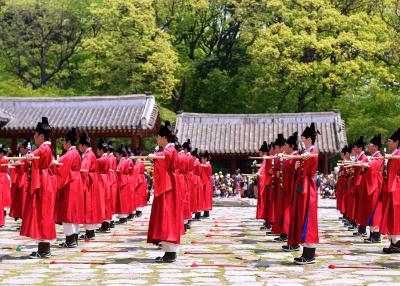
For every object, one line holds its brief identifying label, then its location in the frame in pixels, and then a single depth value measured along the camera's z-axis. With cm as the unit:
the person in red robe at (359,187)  1330
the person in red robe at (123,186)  1563
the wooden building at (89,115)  3378
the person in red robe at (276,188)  1189
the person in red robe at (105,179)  1377
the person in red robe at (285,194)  1115
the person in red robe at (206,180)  1831
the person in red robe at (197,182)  1728
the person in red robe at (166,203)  951
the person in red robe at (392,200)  1057
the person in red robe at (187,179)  1277
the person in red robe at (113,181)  1469
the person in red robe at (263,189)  1412
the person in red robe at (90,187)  1198
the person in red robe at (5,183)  1590
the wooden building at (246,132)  3669
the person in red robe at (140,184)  1753
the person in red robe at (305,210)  940
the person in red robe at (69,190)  1097
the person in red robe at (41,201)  971
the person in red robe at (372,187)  1248
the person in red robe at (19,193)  1499
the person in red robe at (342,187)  1594
